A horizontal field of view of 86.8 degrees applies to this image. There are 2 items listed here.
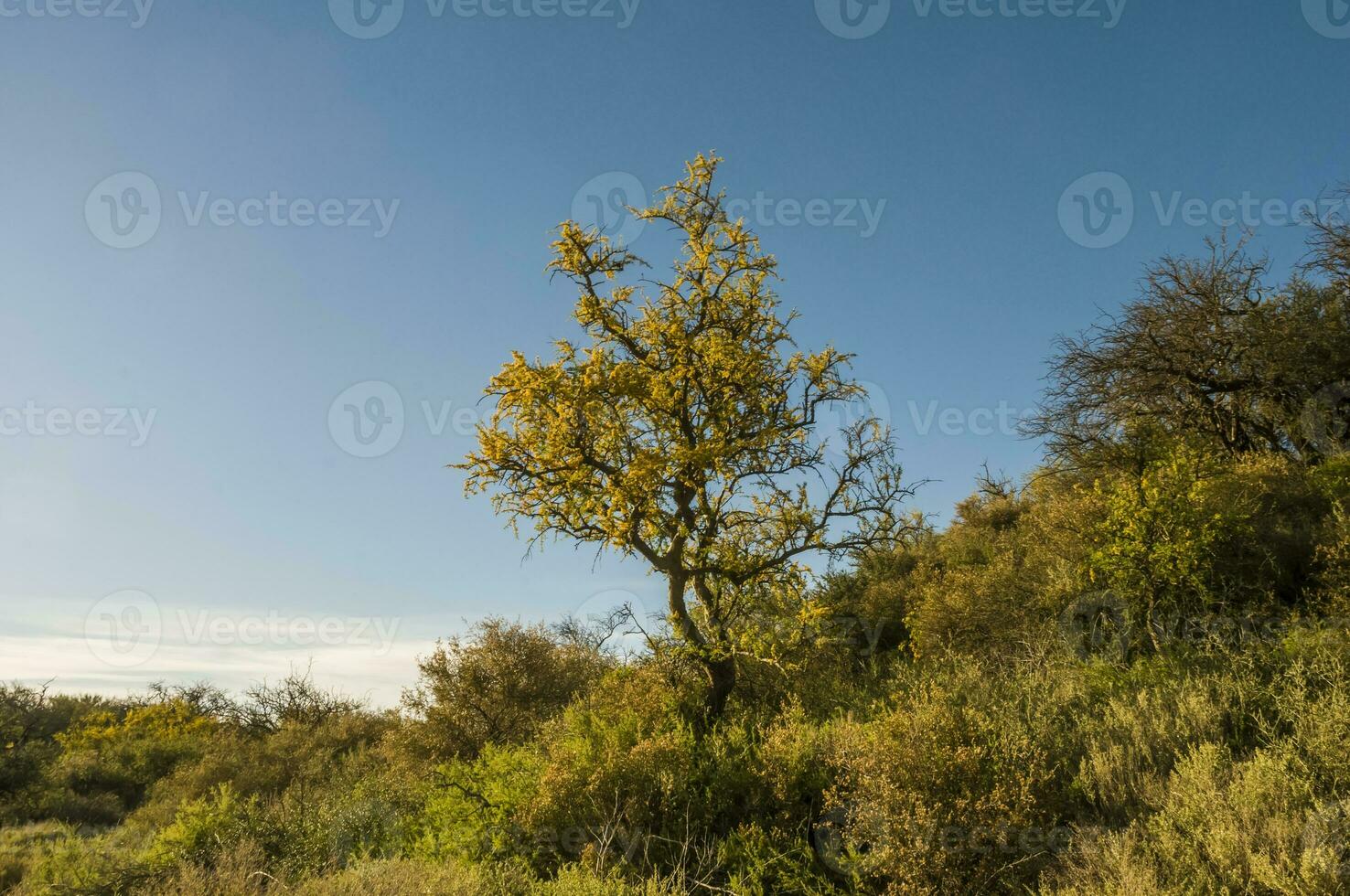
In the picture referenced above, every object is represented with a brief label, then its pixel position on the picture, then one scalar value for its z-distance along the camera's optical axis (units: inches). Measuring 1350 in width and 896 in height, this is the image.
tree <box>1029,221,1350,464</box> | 637.9
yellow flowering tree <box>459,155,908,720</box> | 455.8
